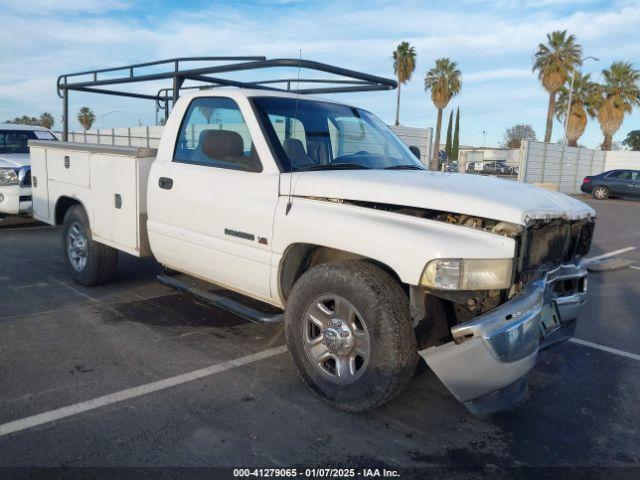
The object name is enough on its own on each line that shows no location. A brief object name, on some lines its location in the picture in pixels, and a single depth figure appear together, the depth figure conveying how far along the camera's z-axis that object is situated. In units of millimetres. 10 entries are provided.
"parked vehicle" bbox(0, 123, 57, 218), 9117
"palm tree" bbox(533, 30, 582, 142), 36906
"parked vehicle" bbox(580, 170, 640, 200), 26156
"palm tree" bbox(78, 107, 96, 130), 56531
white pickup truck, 3090
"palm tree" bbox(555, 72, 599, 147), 40688
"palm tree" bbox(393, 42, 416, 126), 47281
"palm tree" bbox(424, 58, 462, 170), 44594
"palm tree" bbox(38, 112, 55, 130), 72325
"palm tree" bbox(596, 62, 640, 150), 40281
